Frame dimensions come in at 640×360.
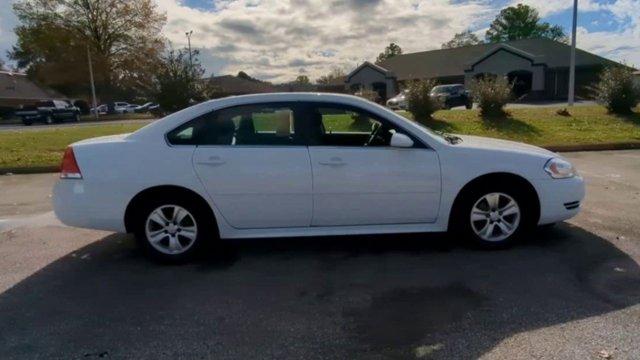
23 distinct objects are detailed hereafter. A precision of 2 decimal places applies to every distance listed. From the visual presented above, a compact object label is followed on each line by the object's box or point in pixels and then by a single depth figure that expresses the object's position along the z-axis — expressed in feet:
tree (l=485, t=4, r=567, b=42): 255.91
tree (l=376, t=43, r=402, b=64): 316.50
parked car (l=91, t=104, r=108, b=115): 175.32
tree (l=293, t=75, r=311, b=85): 249.88
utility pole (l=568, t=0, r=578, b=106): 69.15
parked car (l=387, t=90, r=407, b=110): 89.92
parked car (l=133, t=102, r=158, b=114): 176.59
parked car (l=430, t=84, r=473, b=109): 96.92
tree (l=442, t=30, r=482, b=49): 296.92
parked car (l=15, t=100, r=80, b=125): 112.37
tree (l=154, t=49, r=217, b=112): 49.39
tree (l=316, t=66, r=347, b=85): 207.23
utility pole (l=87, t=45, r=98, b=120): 153.32
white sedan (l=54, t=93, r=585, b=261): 14.14
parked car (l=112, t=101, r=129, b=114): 169.94
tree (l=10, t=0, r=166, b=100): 159.43
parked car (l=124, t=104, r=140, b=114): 181.98
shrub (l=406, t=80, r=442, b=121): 49.98
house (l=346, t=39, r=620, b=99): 123.75
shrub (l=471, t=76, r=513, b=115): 49.65
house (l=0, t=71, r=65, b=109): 172.65
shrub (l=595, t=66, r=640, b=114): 50.93
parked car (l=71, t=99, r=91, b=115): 168.37
